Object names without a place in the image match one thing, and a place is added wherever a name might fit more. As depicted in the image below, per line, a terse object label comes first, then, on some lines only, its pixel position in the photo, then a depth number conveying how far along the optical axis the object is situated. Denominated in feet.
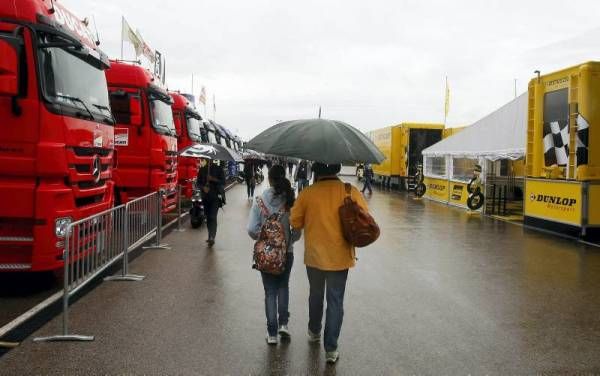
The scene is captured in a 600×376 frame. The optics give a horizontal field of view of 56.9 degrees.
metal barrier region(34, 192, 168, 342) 17.11
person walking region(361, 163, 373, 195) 93.79
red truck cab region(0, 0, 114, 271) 20.30
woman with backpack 15.94
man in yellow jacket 14.97
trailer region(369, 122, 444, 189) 97.14
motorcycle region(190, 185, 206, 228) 43.65
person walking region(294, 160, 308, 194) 76.14
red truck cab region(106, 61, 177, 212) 37.29
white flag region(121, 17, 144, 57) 62.18
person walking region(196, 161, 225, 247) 34.99
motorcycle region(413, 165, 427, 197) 83.87
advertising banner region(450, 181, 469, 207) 66.80
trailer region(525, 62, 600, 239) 39.78
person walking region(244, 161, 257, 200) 74.18
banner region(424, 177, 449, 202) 74.28
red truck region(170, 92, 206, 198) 55.21
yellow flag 115.03
